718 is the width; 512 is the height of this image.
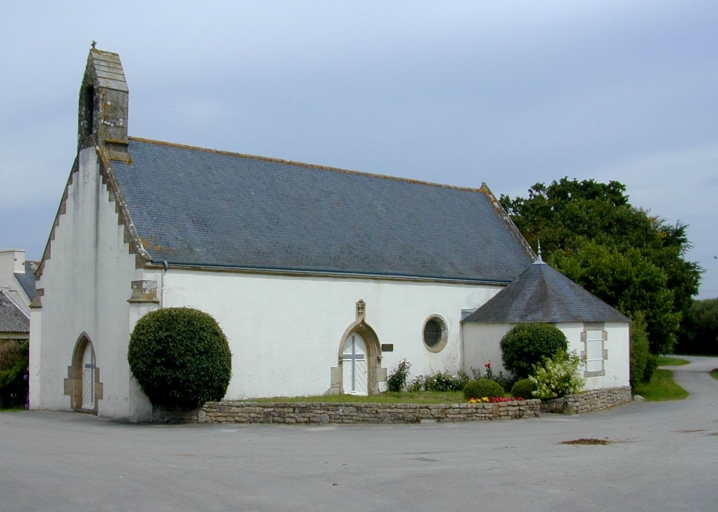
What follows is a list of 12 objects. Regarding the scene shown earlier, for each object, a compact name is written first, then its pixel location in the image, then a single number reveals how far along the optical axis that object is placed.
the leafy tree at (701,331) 68.06
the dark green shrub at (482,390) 22.16
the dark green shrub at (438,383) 27.94
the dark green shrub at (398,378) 27.34
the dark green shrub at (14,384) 27.08
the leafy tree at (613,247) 33.75
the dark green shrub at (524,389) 23.83
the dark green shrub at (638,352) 30.77
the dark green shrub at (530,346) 25.86
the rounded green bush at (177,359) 20.28
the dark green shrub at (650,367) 33.78
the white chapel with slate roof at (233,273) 22.73
